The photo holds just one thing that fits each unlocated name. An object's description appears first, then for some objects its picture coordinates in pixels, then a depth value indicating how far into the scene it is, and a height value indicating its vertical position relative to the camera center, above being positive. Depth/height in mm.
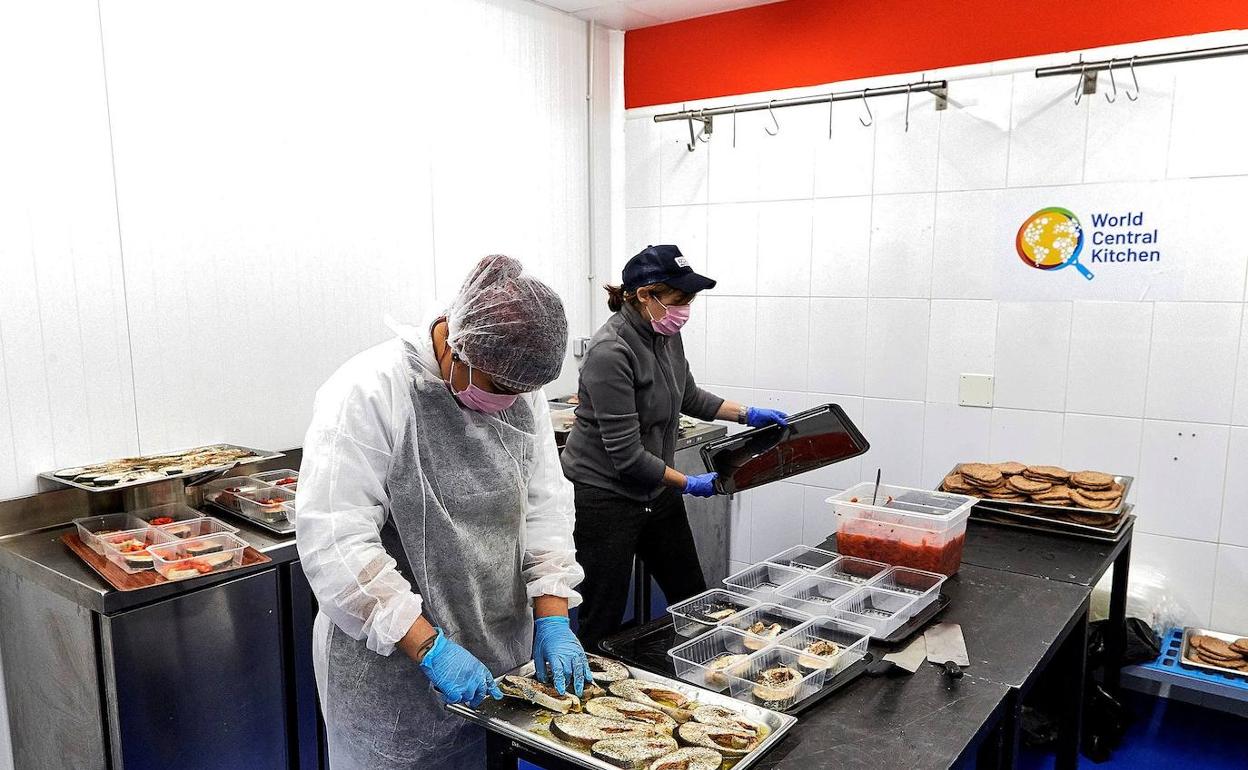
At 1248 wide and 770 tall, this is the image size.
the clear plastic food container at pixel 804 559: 2203 -750
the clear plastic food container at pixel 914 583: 2021 -754
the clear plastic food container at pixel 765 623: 1765 -757
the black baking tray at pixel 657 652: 1647 -784
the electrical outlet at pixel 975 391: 3352 -476
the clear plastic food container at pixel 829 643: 1691 -763
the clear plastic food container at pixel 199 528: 2346 -706
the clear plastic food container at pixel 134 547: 2091 -704
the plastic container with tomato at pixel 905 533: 2178 -676
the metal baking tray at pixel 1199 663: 2740 -1269
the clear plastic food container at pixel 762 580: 2023 -752
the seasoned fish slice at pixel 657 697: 1535 -778
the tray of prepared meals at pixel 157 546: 2086 -711
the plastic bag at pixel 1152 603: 3030 -1177
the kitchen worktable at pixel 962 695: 1471 -811
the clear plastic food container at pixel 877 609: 1865 -764
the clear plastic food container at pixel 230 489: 2562 -661
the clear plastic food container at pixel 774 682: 1586 -773
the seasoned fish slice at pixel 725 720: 1470 -776
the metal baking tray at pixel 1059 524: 2562 -771
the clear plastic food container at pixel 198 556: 2109 -721
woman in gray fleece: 2590 -538
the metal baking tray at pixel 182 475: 2241 -563
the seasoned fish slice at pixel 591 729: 1426 -770
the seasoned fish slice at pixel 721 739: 1406 -773
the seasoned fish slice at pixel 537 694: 1543 -767
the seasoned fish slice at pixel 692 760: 1356 -774
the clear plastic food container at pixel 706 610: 1854 -755
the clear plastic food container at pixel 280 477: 2675 -650
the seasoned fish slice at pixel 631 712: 1498 -779
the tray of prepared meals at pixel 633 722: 1387 -774
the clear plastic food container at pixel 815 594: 1950 -757
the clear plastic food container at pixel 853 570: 2129 -743
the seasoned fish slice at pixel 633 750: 1362 -770
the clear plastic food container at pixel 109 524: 2321 -694
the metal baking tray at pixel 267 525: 2387 -715
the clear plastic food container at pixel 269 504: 2432 -670
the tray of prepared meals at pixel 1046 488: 2627 -695
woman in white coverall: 1498 -481
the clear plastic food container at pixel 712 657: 1637 -768
